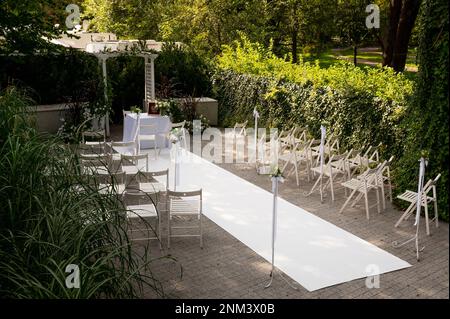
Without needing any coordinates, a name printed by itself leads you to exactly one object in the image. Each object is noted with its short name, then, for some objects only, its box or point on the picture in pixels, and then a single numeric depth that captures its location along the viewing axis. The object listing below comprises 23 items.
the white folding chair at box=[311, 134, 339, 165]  12.48
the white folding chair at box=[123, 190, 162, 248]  8.67
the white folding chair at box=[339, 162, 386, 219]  10.06
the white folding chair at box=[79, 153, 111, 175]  7.69
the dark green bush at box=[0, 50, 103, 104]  17.22
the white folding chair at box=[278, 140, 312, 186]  12.10
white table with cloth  14.99
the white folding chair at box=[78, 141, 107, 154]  12.07
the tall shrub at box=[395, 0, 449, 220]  9.27
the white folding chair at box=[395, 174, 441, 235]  9.24
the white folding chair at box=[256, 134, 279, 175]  12.82
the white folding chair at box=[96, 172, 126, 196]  10.29
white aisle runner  7.99
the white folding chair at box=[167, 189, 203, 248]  8.65
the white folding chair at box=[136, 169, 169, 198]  9.57
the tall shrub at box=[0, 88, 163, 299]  5.55
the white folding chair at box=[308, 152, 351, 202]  10.98
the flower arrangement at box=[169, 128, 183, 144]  11.28
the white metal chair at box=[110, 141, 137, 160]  13.07
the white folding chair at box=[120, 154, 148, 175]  11.01
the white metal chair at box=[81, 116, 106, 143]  16.53
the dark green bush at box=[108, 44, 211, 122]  18.61
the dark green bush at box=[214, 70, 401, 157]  12.12
